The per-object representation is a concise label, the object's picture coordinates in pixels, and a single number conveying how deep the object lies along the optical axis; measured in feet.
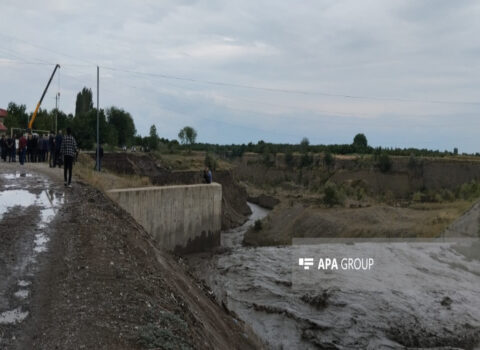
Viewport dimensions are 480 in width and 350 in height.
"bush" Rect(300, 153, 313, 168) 303.27
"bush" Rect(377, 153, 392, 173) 241.35
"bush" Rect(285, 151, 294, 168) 315.99
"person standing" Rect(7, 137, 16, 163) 83.74
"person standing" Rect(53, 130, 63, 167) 69.78
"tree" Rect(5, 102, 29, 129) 190.32
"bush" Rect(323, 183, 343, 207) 145.18
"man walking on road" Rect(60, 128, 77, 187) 46.96
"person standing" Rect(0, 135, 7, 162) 84.38
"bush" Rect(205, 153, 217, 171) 200.00
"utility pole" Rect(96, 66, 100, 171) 91.54
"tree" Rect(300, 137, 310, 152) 398.01
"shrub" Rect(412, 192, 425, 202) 176.51
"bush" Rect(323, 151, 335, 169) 287.07
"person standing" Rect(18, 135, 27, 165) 77.51
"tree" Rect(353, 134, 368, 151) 396.57
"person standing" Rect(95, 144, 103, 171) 92.27
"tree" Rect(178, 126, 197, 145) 376.07
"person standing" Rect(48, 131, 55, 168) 75.56
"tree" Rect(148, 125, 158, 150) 292.88
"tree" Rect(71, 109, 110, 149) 189.06
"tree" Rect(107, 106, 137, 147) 246.68
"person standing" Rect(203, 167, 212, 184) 95.71
